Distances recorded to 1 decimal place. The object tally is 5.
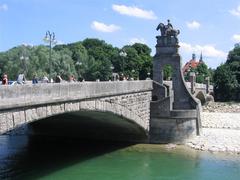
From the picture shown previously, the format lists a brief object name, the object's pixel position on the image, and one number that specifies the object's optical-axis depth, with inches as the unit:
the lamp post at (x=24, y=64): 2493.2
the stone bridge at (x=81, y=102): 614.2
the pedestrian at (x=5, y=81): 722.9
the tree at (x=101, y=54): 3216.0
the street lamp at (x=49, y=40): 1359.0
